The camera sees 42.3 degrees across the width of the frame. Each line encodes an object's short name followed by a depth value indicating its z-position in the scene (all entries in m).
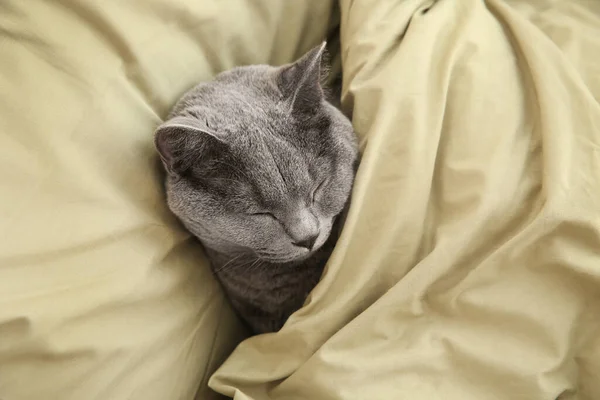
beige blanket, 0.39
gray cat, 0.41
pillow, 0.38
